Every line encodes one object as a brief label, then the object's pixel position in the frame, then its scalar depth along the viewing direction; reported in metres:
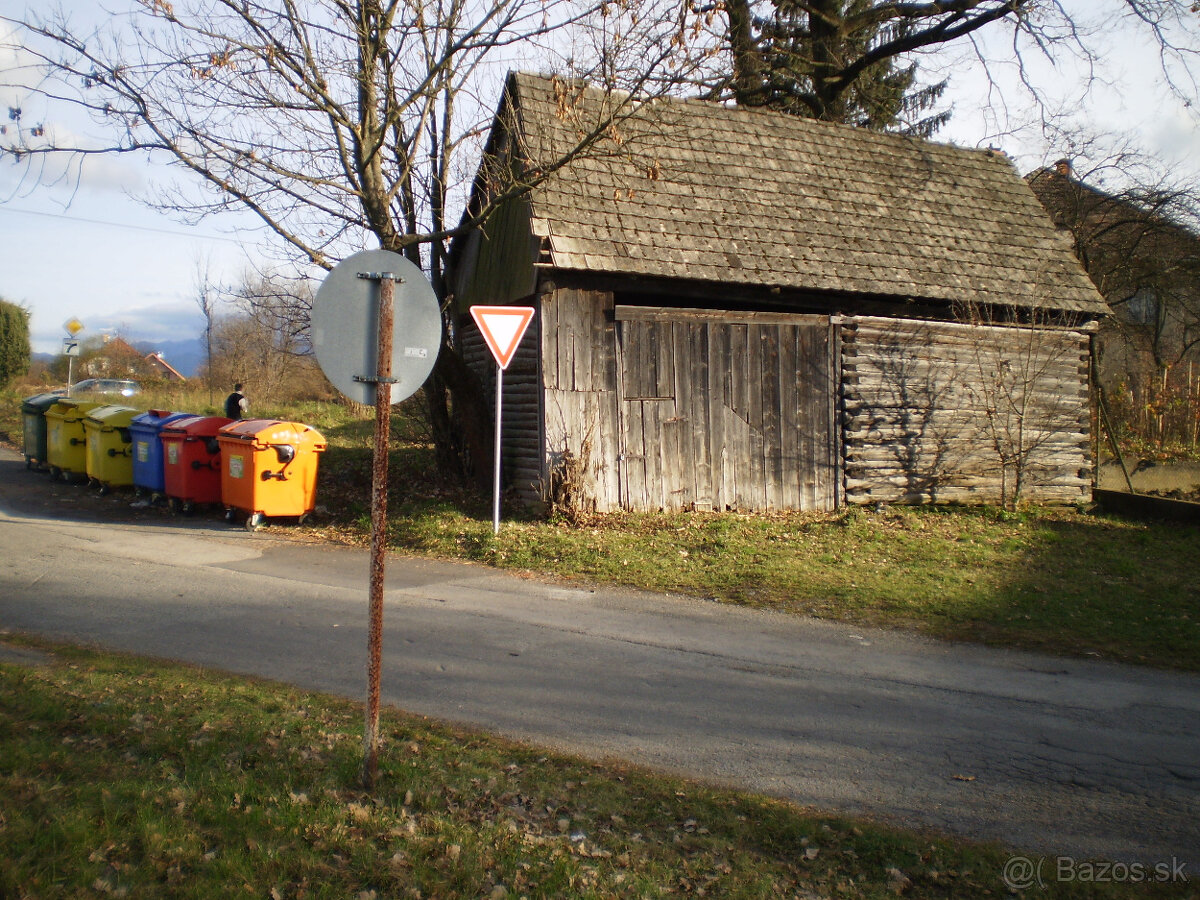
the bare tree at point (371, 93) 10.70
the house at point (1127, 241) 21.30
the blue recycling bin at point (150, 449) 13.68
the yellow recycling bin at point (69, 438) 15.65
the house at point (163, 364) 67.81
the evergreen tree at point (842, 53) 21.09
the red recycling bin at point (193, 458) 12.98
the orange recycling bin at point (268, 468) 11.99
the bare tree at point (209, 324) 29.80
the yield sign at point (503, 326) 11.05
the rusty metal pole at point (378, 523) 4.17
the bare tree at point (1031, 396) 14.48
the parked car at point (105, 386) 37.16
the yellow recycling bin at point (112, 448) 14.69
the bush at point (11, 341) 35.84
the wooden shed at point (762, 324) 12.47
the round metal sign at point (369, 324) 4.08
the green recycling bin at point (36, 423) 16.80
